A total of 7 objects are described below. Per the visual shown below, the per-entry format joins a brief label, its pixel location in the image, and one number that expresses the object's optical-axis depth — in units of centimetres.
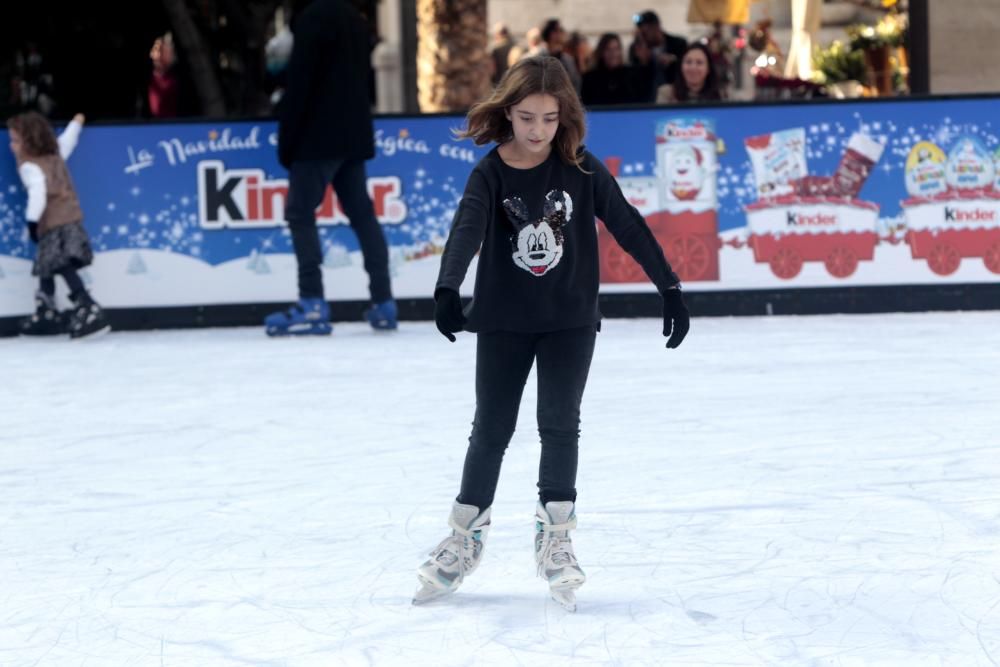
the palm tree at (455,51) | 2540
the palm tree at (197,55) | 2801
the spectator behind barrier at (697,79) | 1890
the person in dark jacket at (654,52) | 2059
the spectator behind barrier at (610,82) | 2028
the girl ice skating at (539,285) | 698
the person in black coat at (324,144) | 1714
